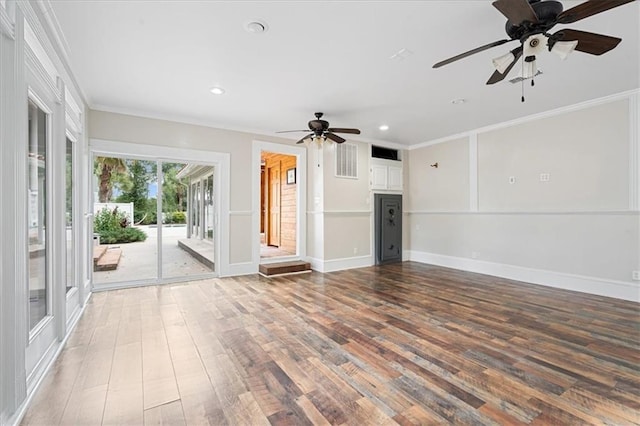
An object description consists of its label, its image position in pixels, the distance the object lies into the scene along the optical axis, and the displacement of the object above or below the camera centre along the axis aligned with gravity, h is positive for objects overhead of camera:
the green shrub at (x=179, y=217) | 5.16 -0.09
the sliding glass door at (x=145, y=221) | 4.64 -0.15
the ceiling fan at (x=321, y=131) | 4.71 +1.29
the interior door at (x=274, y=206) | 8.75 +0.17
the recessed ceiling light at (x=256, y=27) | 2.51 +1.59
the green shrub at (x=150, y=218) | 4.91 -0.10
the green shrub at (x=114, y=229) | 4.64 -0.26
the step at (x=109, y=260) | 4.57 -0.75
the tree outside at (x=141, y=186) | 4.65 +0.42
